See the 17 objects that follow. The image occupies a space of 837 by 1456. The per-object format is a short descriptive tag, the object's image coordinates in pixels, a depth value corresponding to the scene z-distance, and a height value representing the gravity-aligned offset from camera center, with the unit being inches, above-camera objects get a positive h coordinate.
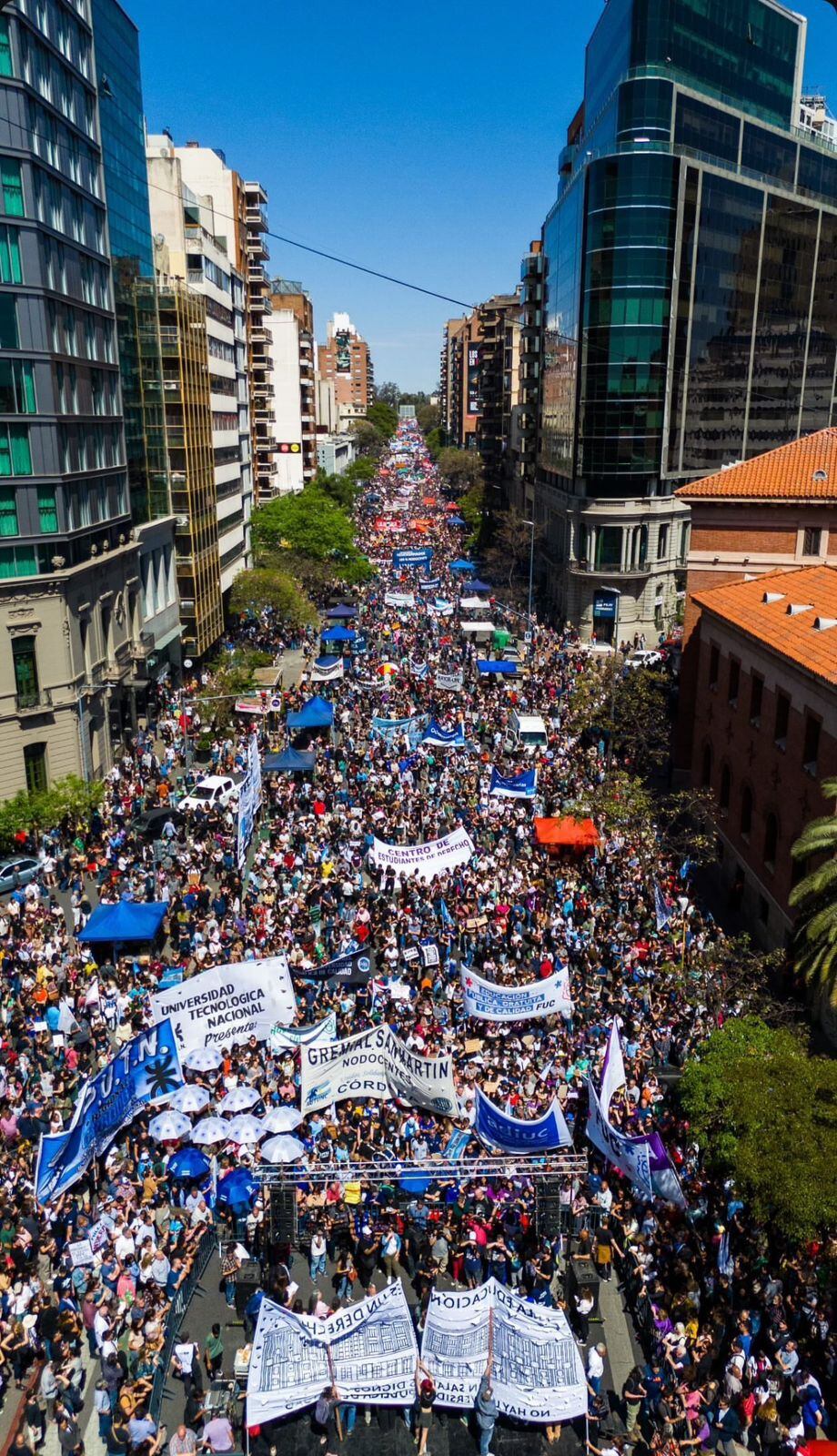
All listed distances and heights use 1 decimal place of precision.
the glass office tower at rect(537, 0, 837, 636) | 2556.6 +352.9
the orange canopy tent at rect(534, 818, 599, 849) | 1316.4 -477.3
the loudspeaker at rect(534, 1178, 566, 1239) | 725.9 -505.6
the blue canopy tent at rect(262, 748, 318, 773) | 1592.0 -477.7
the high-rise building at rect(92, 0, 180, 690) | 1882.4 +183.1
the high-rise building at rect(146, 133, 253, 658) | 2284.7 +124.1
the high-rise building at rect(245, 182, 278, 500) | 3595.0 +307.6
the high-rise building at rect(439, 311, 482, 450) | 7298.2 +322.7
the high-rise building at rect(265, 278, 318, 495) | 4439.0 +133.9
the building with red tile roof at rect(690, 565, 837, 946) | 1097.4 -320.7
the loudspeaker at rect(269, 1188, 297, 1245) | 722.8 -506.8
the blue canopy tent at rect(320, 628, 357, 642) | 2416.3 -445.6
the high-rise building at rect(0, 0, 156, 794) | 1434.5 +21.3
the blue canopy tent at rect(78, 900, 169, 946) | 1100.5 -493.5
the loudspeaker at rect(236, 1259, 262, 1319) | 688.4 -522.3
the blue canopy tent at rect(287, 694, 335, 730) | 1764.3 -455.8
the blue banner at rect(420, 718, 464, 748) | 1644.9 -452.3
